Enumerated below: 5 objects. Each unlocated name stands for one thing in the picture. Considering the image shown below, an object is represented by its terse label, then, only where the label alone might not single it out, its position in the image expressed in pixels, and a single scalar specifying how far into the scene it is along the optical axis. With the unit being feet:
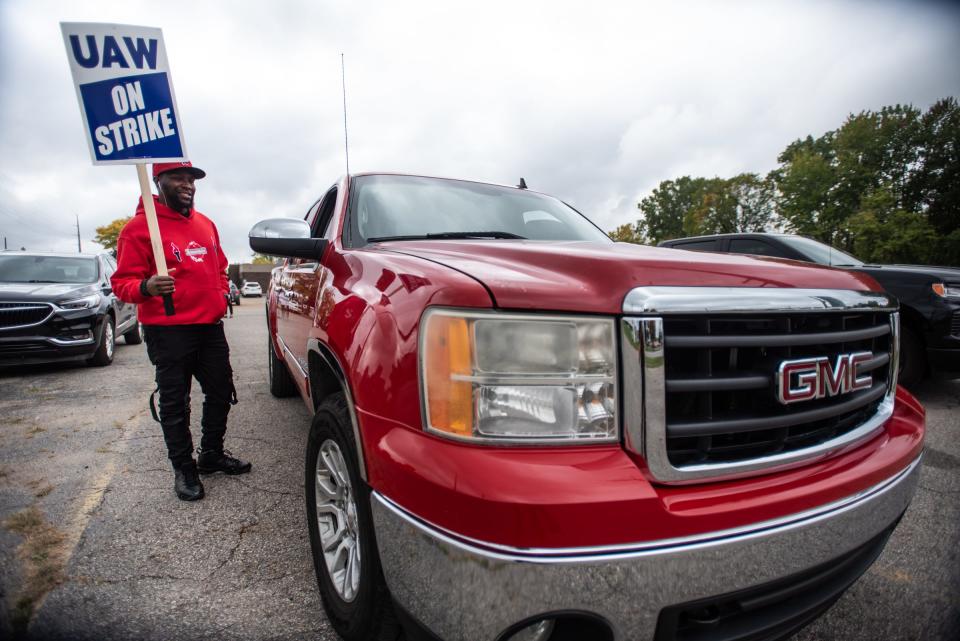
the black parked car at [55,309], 18.62
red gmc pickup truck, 3.34
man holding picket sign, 8.09
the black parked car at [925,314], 14.21
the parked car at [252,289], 168.68
